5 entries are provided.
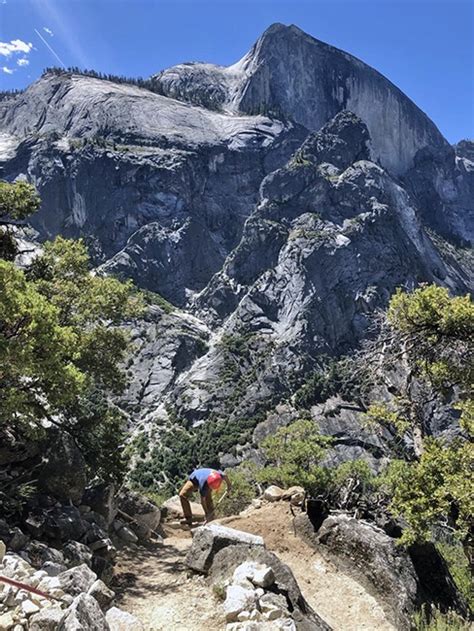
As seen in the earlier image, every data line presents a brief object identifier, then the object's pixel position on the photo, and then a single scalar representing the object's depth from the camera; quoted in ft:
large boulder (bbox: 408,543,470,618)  34.14
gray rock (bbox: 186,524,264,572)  30.53
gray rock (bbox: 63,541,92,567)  28.63
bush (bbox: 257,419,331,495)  43.78
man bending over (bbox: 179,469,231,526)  42.14
